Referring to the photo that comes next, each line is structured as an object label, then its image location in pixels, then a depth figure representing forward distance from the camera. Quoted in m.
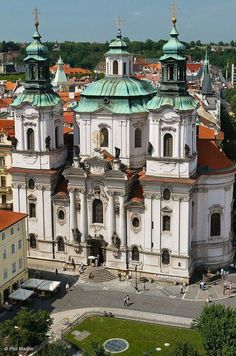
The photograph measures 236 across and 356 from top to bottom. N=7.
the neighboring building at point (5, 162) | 76.29
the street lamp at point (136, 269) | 62.14
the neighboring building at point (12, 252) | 55.19
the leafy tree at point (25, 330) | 41.47
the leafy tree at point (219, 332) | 40.44
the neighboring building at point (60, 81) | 148.88
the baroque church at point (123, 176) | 58.66
